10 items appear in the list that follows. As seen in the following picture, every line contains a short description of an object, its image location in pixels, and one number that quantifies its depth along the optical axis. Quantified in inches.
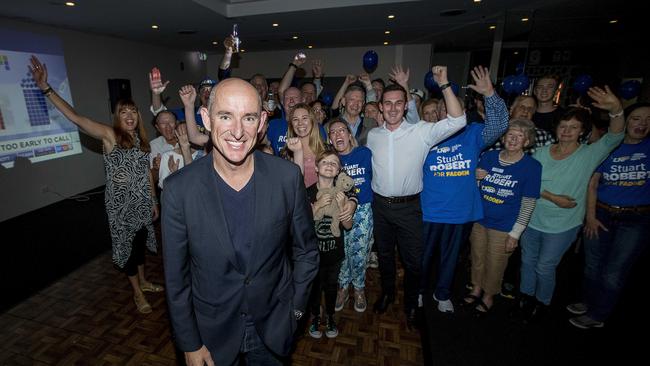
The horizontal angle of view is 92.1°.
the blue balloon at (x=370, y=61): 198.8
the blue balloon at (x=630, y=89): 179.8
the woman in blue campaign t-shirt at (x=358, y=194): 98.6
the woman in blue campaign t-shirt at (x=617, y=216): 88.8
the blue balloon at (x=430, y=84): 175.0
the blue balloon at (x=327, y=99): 259.4
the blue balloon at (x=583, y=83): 177.5
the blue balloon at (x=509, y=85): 169.6
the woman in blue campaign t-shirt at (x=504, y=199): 91.5
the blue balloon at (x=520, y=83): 167.8
